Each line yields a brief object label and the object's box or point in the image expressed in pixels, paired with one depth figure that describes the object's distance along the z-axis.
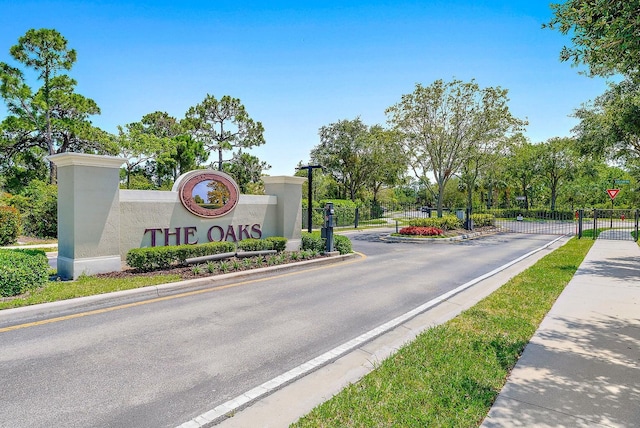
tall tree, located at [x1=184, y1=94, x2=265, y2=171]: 36.88
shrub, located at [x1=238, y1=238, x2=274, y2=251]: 10.95
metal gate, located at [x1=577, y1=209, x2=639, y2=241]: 20.26
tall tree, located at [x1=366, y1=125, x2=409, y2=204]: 23.28
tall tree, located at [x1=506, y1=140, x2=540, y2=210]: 45.09
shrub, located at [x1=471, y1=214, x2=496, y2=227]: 25.90
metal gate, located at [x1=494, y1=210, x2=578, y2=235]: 26.84
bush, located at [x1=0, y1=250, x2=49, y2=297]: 6.40
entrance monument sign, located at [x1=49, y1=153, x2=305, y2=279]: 8.57
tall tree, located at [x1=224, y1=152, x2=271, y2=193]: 37.28
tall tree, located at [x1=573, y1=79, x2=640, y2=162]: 11.45
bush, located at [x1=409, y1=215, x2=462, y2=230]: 21.36
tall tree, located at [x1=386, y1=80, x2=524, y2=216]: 21.78
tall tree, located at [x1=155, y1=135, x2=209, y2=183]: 30.39
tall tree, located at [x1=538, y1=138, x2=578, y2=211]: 42.84
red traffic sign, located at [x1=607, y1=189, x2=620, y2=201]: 19.77
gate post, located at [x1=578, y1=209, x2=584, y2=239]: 20.62
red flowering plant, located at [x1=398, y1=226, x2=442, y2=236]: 20.09
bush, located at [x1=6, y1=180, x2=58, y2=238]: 18.11
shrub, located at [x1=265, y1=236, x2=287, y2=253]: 11.78
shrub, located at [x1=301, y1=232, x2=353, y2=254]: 12.54
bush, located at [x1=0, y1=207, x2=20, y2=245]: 15.25
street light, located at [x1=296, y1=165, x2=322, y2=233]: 13.66
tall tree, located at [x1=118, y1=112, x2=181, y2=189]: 29.59
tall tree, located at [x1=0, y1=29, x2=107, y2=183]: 25.42
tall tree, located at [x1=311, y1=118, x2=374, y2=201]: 38.78
